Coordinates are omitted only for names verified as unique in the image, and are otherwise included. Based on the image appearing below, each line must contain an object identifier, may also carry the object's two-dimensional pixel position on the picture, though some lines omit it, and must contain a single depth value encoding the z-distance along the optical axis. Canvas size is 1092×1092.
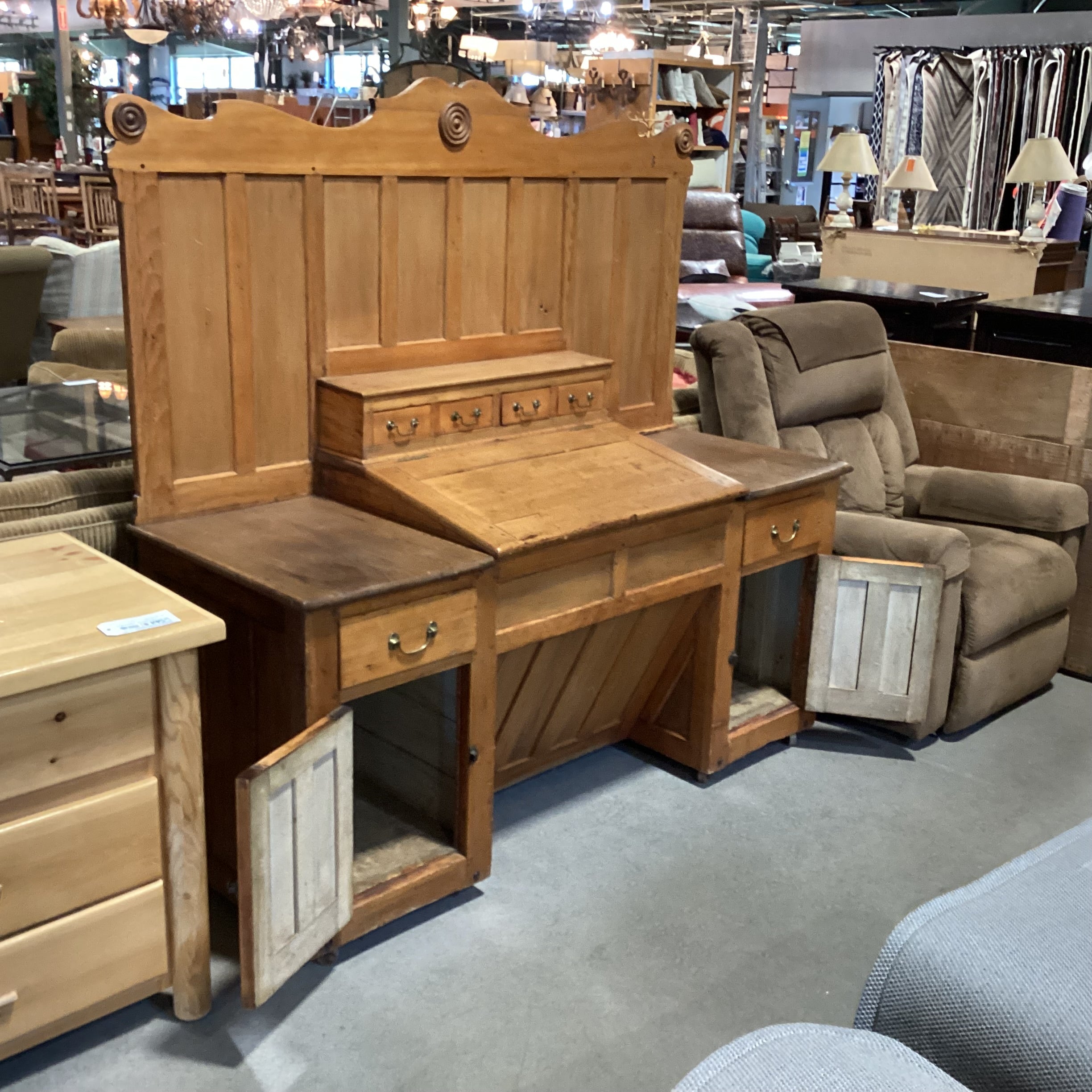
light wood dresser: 1.79
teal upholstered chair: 9.32
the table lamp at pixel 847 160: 6.56
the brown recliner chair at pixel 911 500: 3.26
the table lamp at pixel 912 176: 6.65
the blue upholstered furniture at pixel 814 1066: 1.25
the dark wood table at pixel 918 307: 4.38
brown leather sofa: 11.23
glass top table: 2.78
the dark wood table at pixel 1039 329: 4.04
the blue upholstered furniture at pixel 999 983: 1.42
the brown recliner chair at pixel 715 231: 7.95
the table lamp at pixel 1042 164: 6.30
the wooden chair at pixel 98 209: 9.55
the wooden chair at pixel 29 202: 9.90
